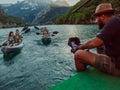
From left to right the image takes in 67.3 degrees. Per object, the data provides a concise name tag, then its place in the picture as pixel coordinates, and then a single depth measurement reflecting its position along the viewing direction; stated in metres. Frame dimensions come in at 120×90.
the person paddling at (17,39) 11.68
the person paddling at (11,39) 10.77
